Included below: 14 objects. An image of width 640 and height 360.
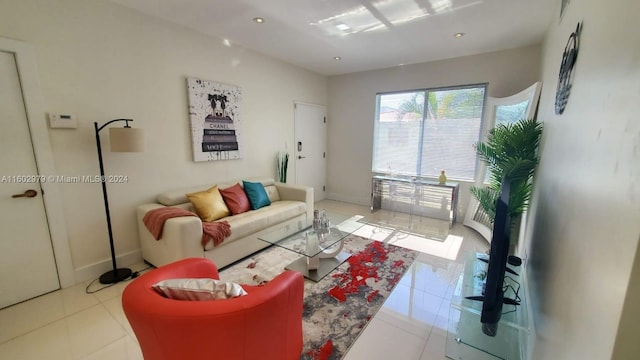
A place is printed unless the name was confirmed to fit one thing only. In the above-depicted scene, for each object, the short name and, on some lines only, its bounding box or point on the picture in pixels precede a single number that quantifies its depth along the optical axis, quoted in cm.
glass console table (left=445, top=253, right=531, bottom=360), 165
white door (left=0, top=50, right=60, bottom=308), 203
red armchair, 97
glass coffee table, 250
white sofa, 238
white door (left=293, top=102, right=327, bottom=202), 493
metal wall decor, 141
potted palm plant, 182
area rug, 181
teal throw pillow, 343
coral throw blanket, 247
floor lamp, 232
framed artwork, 323
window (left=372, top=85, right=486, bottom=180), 408
